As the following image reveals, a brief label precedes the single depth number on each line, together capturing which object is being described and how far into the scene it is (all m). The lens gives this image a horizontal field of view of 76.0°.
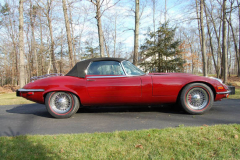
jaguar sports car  3.52
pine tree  16.21
